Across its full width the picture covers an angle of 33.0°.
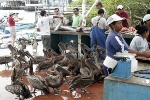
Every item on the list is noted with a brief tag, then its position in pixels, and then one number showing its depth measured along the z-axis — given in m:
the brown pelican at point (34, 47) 13.33
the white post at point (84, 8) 16.42
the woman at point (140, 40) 6.04
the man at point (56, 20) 12.54
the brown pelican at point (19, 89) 6.90
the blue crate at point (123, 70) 4.53
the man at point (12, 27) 14.80
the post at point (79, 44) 11.23
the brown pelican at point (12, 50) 10.99
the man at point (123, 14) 10.66
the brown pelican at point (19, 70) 8.12
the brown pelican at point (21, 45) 12.21
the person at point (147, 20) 7.00
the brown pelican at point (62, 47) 11.14
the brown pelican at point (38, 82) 7.22
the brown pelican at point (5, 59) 10.27
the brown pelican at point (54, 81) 7.50
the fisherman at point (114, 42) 5.02
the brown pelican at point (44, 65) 9.12
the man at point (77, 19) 12.29
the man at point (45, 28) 11.50
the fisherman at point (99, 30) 9.67
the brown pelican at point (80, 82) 7.19
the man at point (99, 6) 10.66
